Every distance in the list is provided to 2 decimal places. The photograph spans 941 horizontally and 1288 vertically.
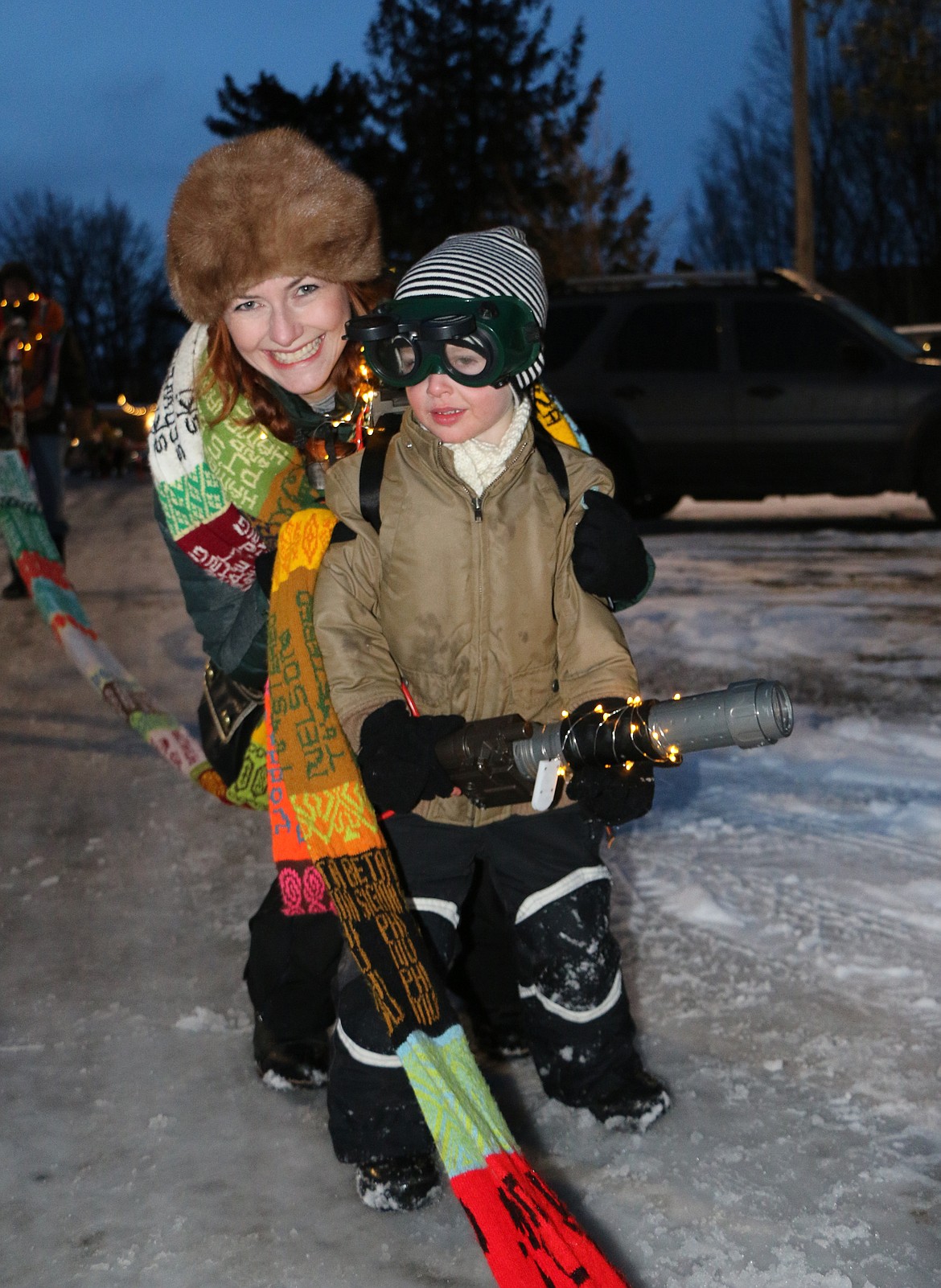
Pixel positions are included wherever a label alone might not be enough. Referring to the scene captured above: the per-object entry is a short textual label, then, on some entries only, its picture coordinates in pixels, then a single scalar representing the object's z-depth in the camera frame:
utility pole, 17.34
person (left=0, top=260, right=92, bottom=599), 7.80
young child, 2.45
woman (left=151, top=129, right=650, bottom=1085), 2.83
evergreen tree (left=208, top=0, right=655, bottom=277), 32.00
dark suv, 10.29
